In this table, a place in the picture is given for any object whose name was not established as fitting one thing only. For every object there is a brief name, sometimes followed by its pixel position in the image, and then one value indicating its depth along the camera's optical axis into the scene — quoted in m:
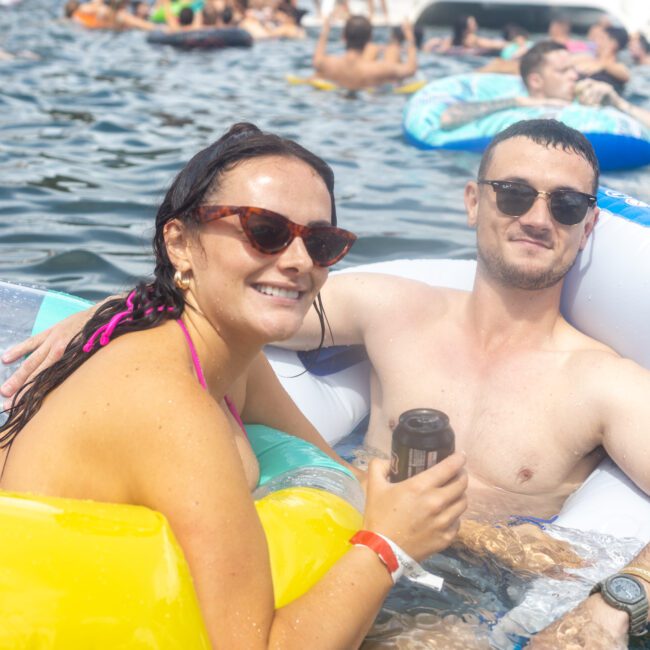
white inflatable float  2.66
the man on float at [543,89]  7.73
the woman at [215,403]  1.67
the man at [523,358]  2.77
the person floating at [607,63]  9.63
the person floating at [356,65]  10.86
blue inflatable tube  7.07
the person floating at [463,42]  15.30
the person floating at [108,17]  16.86
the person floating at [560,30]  14.12
